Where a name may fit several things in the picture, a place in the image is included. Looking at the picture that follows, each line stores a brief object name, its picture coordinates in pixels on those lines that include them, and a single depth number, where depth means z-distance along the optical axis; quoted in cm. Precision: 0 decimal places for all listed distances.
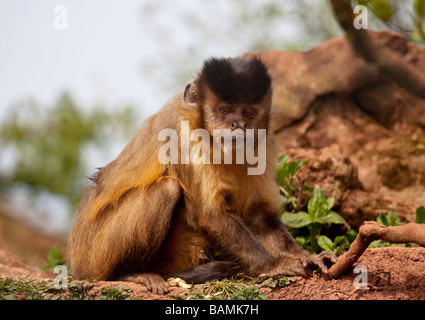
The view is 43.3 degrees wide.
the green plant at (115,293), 452
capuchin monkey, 508
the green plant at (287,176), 681
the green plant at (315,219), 633
